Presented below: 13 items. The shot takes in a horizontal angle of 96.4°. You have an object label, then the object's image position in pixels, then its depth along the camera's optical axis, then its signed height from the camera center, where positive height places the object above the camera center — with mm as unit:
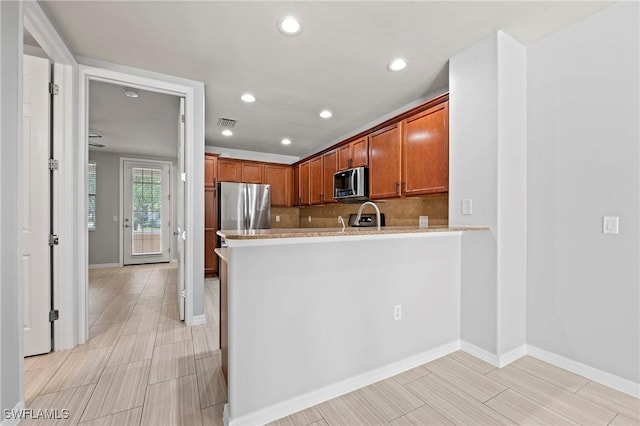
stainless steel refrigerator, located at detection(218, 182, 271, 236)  4992 +111
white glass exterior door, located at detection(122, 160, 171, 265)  6227 -2
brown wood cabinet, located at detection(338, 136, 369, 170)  3717 +805
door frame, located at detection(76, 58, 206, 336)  2689 +429
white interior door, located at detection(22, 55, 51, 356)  2158 +43
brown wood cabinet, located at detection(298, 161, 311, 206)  5246 +523
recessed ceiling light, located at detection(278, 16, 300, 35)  1946 +1306
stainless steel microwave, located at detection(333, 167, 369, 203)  3666 +368
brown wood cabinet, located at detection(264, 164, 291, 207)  5629 +598
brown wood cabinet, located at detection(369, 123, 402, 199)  3155 +589
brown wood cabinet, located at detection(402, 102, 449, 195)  2596 +591
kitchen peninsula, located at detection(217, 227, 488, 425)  1454 -599
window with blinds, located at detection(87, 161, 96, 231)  5867 +294
